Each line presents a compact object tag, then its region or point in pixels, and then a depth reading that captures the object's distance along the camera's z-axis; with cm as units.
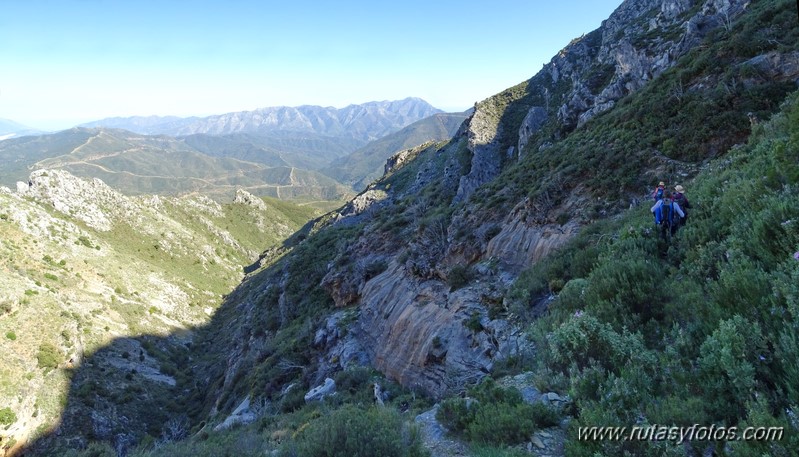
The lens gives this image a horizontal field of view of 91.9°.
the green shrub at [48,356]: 3459
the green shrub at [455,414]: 662
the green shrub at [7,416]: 2817
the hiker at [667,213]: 903
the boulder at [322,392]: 1498
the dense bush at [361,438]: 535
